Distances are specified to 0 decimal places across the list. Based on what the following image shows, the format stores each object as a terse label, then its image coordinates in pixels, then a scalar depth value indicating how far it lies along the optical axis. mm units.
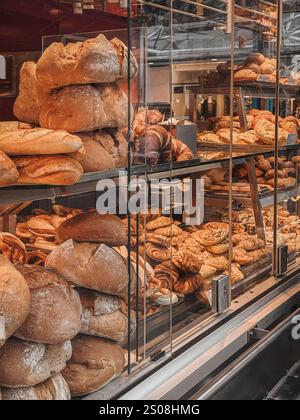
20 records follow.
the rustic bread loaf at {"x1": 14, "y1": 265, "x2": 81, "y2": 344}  1143
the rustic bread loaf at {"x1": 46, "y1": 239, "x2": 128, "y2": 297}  1291
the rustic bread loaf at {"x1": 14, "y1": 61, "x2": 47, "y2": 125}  1335
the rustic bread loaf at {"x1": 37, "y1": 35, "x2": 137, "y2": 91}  1237
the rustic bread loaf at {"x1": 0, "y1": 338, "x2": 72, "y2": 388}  1115
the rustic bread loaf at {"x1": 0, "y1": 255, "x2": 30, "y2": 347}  1051
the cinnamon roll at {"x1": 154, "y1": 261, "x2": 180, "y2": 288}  1485
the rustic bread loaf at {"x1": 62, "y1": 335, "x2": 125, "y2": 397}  1269
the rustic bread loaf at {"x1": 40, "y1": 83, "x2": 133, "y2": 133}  1250
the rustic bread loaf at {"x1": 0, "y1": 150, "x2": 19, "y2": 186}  1037
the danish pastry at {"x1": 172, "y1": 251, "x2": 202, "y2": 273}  1958
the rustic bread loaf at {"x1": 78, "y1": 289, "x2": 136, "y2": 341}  1305
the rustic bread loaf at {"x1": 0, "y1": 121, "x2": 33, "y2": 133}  1251
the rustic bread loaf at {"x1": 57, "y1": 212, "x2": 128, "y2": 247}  1340
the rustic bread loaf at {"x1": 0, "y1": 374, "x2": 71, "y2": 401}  1130
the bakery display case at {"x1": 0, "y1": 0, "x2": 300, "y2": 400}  1146
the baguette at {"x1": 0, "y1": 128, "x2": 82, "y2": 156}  1109
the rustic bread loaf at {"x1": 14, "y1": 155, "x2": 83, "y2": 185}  1100
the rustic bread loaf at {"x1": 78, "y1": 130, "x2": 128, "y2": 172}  1235
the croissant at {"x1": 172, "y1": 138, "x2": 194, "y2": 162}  1764
